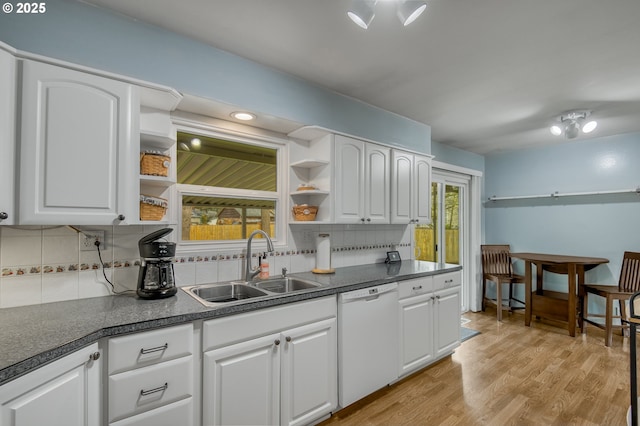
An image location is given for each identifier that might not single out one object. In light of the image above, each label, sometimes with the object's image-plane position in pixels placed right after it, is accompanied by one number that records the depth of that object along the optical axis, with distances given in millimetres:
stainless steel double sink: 2016
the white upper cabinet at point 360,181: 2537
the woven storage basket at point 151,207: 1699
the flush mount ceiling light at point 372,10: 1445
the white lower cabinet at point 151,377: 1295
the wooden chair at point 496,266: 4367
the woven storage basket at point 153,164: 1728
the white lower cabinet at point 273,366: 1547
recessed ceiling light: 2143
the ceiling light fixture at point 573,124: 3079
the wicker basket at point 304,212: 2498
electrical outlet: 1703
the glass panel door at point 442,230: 4086
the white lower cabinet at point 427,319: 2504
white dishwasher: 2070
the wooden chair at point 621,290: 3326
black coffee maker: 1671
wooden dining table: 3598
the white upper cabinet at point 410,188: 2959
